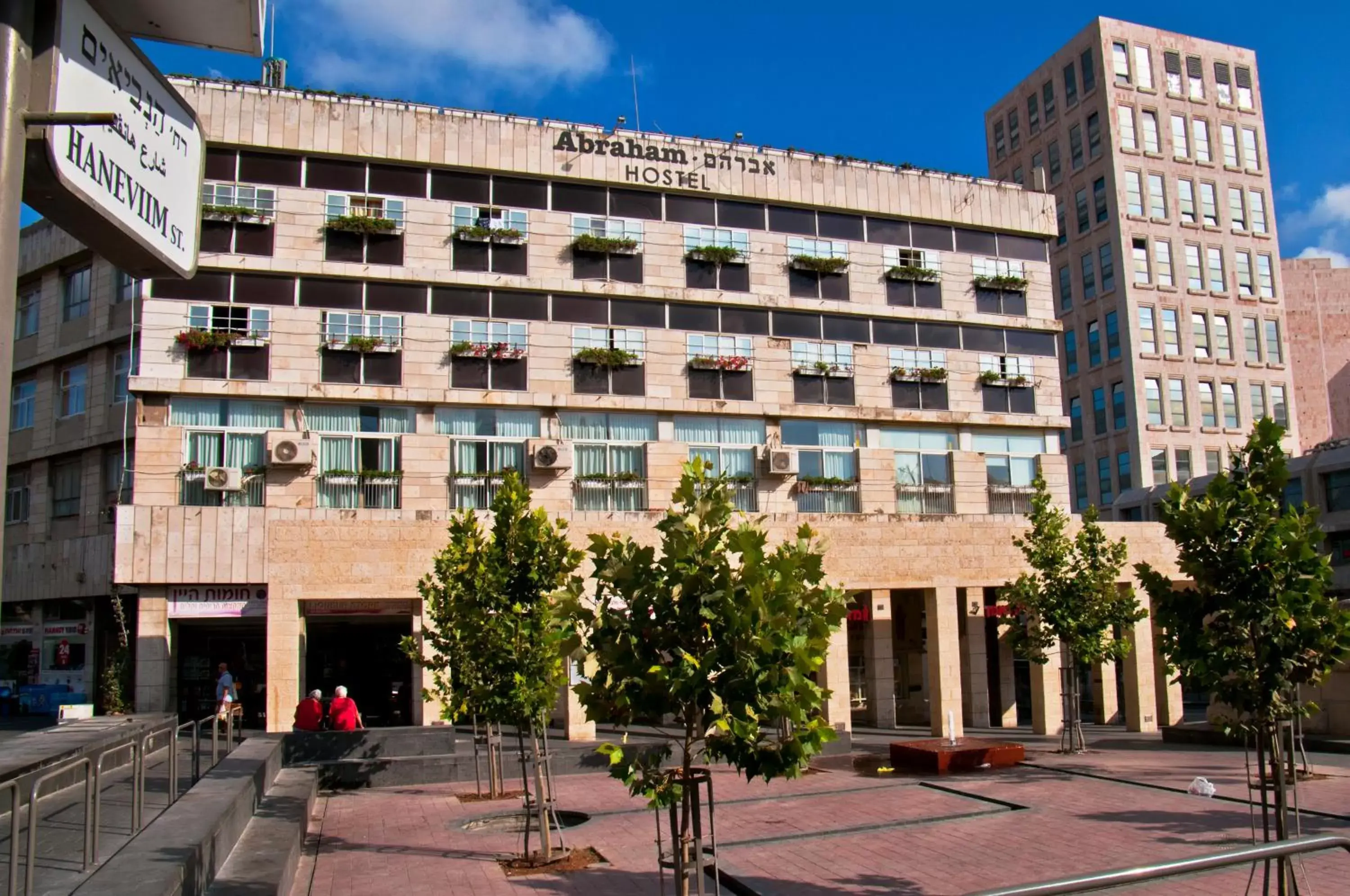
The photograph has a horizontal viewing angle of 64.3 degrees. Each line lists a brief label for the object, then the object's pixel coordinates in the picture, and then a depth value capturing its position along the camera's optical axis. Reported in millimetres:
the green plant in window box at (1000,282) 34906
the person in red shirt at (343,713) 20672
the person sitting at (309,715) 20578
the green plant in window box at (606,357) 29516
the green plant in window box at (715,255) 31312
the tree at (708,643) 8070
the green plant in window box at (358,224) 27969
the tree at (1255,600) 10312
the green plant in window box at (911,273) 33562
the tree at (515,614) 13695
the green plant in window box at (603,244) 30016
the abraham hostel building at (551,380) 26469
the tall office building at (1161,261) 56906
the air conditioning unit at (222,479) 25922
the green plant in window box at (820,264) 32469
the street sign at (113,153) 3199
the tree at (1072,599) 24156
